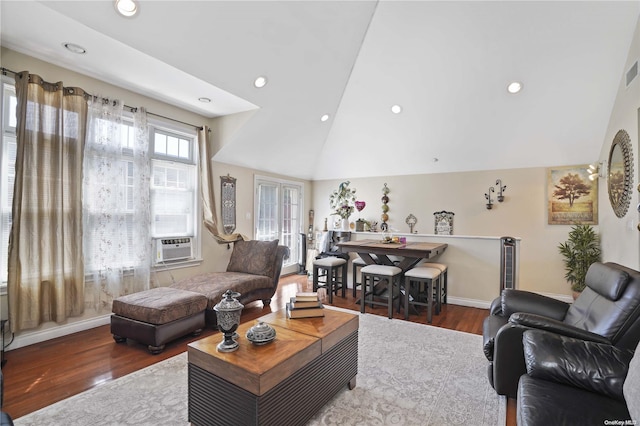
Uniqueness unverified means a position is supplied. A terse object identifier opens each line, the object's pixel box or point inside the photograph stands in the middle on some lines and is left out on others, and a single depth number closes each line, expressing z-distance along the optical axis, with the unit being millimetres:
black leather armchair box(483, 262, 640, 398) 1799
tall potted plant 4219
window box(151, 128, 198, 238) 4090
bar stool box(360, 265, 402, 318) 3791
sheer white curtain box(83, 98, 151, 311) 3328
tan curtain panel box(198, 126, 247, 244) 4586
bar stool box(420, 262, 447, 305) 4317
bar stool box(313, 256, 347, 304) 4559
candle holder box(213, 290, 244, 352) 1718
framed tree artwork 4449
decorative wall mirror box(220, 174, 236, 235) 4919
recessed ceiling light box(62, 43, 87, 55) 2779
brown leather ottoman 2809
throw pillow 4344
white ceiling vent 3134
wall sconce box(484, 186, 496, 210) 5045
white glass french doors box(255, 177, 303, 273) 5801
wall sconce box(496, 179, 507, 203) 4953
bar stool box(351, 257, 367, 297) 4762
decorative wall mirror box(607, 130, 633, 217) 3221
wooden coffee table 1544
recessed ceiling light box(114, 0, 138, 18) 2348
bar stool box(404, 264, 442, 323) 3683
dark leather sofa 1258
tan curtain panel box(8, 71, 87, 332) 2787
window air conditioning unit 4039
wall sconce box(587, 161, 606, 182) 4203
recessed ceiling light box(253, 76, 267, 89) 3731
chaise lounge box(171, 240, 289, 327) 3554
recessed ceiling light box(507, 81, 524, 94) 3941
